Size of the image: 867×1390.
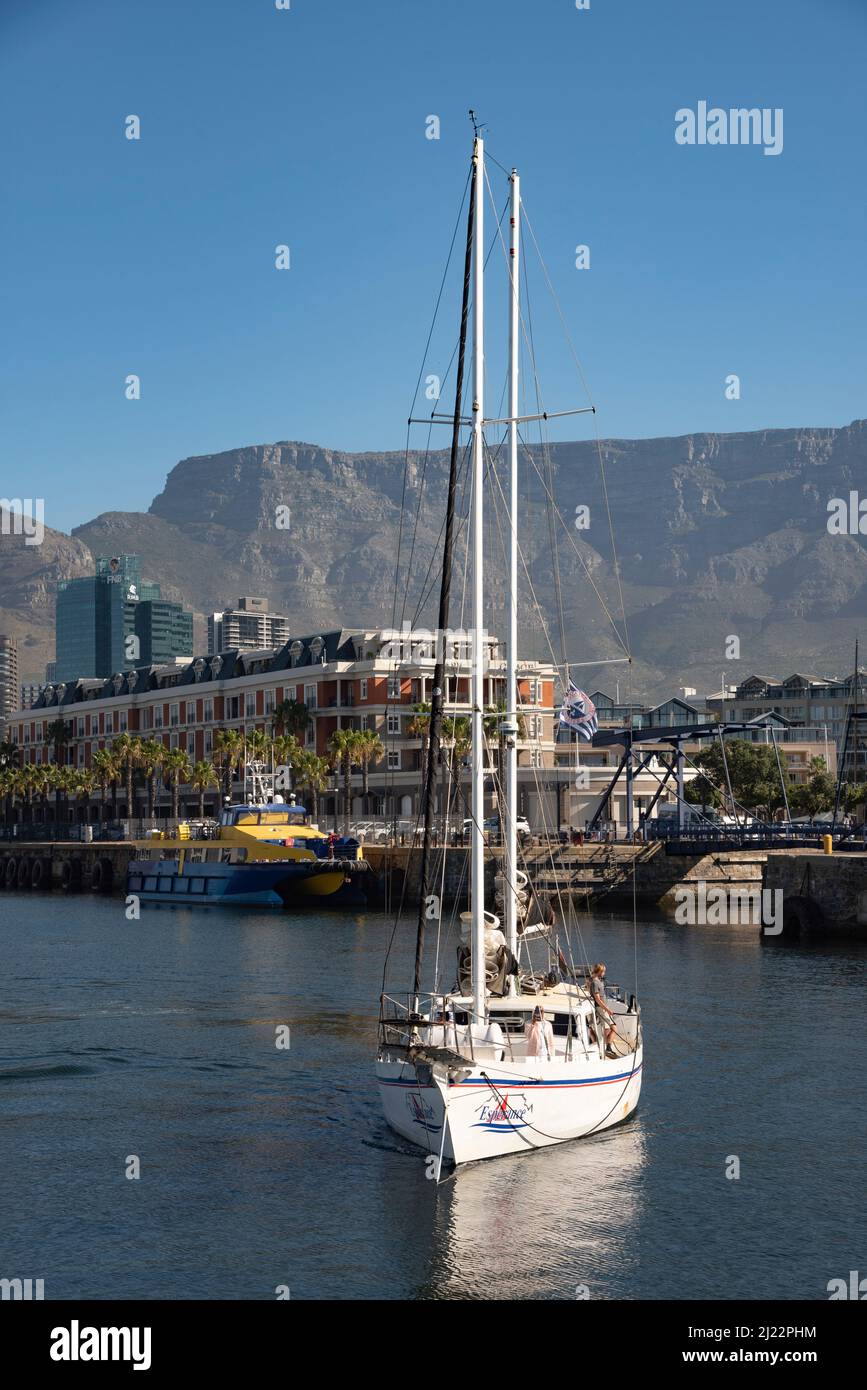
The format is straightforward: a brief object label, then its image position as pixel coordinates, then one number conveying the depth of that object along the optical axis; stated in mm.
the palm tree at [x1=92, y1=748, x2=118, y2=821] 160875
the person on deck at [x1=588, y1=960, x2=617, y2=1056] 36594
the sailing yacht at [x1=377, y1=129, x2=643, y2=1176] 32188
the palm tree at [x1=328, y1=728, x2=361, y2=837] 129125
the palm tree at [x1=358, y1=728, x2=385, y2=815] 129875
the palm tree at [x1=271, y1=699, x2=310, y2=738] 142375
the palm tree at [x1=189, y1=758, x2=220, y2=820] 142250
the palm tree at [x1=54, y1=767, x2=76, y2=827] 169250
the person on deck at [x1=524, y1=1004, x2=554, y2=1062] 33844
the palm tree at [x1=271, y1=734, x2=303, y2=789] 132750
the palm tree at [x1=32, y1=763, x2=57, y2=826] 173625
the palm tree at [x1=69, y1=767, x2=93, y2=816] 168875
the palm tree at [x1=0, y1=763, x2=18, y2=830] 180000
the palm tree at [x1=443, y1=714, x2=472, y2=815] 112500
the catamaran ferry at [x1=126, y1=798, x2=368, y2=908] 105500
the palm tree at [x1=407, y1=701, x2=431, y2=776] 118562
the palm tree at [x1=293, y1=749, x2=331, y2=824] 132000
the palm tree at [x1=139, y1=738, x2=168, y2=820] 155875
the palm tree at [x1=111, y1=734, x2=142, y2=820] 158000
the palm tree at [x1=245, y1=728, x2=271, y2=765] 133750
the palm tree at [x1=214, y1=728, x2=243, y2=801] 138875
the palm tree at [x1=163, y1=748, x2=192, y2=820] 150625
